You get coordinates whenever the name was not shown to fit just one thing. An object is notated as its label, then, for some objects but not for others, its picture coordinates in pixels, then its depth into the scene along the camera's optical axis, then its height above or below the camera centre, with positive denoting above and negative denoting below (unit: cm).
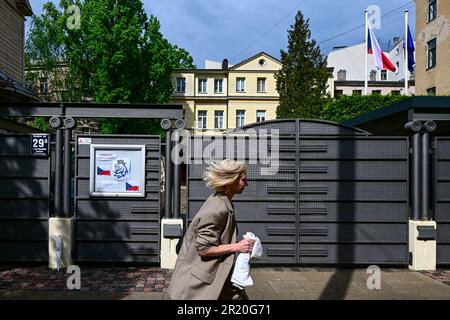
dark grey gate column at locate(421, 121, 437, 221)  794 -21
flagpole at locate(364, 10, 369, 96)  2983 +964
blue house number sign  789 +29
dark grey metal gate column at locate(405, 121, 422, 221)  797 -17
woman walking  304 -65
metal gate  801 -69
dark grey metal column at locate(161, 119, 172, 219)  784 -22
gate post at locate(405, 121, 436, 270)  786 -92
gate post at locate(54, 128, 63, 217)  784 -20
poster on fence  789 -15
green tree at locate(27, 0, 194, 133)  2972 +800
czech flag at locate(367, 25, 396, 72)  2931 +778
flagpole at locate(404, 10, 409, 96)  2816 +755
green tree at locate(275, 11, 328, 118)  3303 +704
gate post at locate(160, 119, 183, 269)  774 -114
